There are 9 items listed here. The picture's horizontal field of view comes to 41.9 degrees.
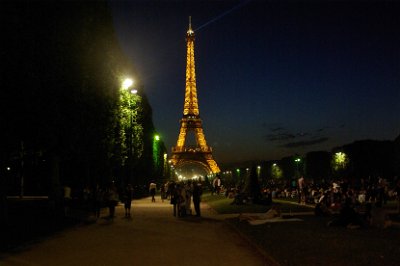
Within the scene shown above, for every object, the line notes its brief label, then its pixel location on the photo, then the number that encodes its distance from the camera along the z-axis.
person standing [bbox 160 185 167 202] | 49.20
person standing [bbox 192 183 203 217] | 26.98
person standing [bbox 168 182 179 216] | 27.92
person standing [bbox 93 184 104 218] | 27.45
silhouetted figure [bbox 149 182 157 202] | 45.28
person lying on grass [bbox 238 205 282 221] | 22.80
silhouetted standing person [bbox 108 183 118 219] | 26.16
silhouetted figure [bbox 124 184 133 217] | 26.60
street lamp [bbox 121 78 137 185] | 35.19
